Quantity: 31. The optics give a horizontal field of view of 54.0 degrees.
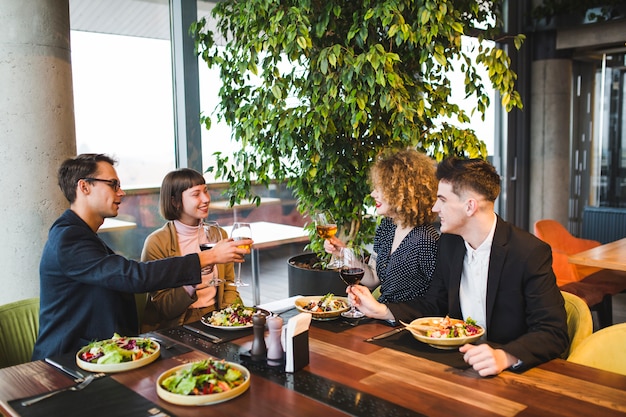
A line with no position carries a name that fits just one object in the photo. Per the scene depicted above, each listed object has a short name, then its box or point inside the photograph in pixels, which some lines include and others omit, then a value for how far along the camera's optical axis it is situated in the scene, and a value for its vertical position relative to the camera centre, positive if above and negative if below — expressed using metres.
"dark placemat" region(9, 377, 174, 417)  1.68 -0.70
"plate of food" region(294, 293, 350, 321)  2.50 -0.64
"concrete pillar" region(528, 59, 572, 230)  7.71 +0.17
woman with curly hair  2.85 -0.37
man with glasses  2.41 -0.46
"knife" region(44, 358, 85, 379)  1.96 -0.69
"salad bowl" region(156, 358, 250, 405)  1.72 -0.66
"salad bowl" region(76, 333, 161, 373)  1.99 -0.66
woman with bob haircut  3.04 -0.44
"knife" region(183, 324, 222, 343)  2.28 -0.68
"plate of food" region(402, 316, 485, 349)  2.11 -0.64
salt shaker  2.05 -0.62
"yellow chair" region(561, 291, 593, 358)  2.31 -0.65
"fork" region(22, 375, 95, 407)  1.76 -0.69
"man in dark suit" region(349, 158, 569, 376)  2.26 -0.48
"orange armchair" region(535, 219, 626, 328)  4.50 -1.01
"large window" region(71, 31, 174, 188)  4.20 +0.39
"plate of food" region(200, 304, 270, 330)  2.41 -0.65
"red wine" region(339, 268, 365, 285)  2.34 -0.46
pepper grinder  2.02 -0.62
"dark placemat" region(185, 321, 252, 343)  2.32 -0.68
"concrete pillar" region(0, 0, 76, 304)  3.18 +0.15
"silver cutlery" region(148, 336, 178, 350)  2.21 -0.68
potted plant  3.56 +0.39
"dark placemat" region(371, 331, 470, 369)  2.01 -0.68
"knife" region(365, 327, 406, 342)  2.25 -0.68
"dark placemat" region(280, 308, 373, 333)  2.40 -0.68
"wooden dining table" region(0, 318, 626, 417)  1.66 -0.69
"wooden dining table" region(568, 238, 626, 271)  4.05 -0.74
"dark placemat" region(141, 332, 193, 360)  2.14 -0.69
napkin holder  1.95 -0.60
